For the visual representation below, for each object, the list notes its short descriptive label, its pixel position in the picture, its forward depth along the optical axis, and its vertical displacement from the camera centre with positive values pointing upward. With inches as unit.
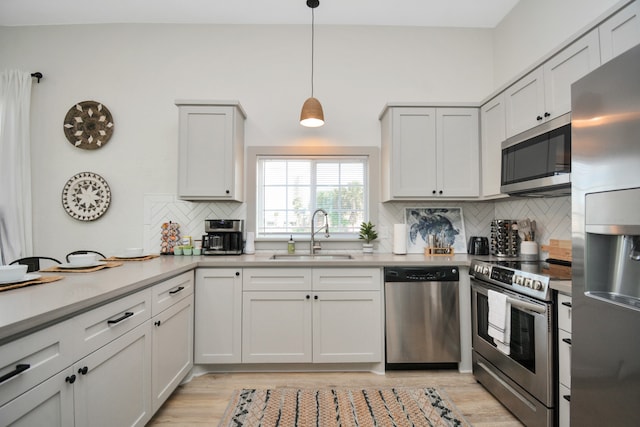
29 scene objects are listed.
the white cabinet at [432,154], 113.2 +23.2
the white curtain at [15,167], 117.4 +19.1
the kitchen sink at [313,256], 118.5 -14.6
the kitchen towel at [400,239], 116.9 -7.6
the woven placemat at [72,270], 74.6 -12.5
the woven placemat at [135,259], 100.0 -13.1
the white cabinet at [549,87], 69.9 +34.4
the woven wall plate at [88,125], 124.2 +36.5
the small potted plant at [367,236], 122.7 -6.8
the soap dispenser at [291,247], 122.7 -11.2
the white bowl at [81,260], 77.2 -10.5
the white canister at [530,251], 98.9 -10.1
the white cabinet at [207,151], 110.5 +23.5
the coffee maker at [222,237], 114.8 -7.2
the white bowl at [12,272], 57.2 -10.2
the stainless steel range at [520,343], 66.6 -29.4
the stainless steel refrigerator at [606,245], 43.2 -4.0
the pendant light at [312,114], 102.1 +34.0
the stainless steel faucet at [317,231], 121.6 -5.0
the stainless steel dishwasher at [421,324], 98.7 -33.1
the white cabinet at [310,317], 98.8 -31.1
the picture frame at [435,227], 124.8 -3.3
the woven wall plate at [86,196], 123.6 +8.5
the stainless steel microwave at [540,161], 72.8 +15.0
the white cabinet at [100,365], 38.9 -23.9
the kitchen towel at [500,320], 78.0 -25.7
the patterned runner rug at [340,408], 75.2 -48.5
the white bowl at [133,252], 100.8 -11.2
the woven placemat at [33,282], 55.3 -12.3
